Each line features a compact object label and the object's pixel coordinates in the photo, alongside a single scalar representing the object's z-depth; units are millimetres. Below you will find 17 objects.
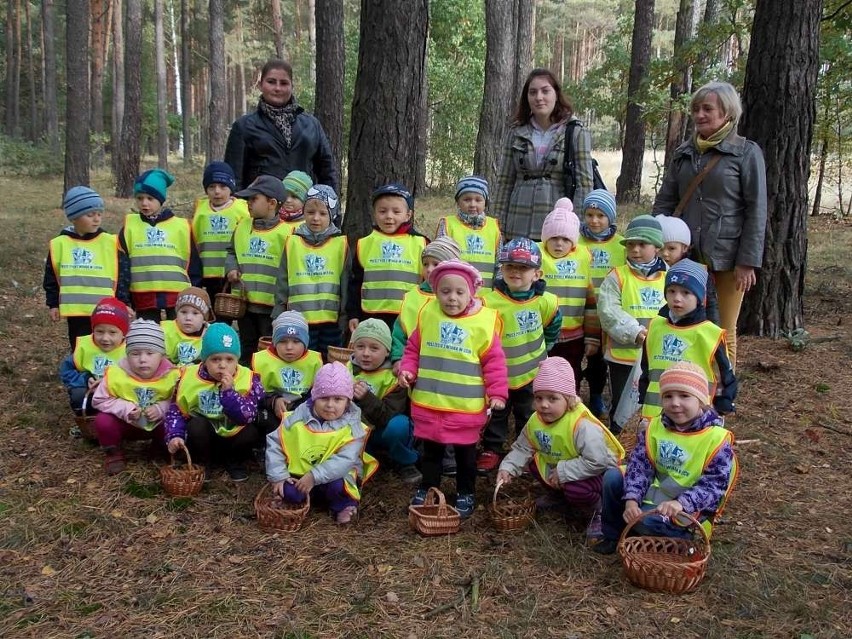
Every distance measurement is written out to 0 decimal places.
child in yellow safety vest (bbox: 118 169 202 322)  5770
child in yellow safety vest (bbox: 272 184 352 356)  5332
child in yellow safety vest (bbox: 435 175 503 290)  5543
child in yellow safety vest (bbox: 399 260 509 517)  4141
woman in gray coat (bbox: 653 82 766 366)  4953
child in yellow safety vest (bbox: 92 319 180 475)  4777
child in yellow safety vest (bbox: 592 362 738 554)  3600
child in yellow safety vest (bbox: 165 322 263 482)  4598
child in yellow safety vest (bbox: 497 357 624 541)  4098
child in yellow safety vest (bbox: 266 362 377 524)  4219
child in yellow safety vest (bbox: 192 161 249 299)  5980
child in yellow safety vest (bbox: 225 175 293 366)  5613
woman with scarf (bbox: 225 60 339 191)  6141
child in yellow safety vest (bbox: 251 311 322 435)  4824
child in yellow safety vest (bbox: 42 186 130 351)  5570
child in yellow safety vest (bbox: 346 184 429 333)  5250
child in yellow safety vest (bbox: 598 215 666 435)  4770
